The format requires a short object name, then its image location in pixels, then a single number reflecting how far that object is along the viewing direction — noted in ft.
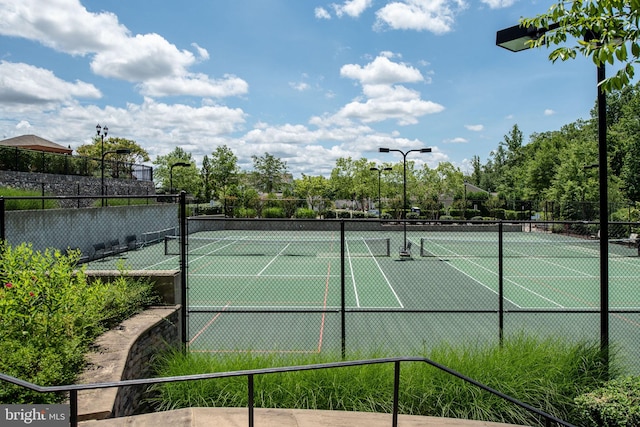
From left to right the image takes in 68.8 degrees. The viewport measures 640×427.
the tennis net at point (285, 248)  102.42
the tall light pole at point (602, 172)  21.72
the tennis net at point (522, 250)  99.81
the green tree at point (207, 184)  214.69
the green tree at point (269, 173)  277.23
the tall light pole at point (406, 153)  92.26
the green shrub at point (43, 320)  15.60
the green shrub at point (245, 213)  165.68
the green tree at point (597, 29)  13.47
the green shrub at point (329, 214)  177.02
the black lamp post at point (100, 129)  114.17
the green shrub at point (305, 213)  168.37
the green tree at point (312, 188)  226.99
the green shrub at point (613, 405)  16.69
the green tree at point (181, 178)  207.00
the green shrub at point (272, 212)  167.02
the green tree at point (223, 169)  209.87
